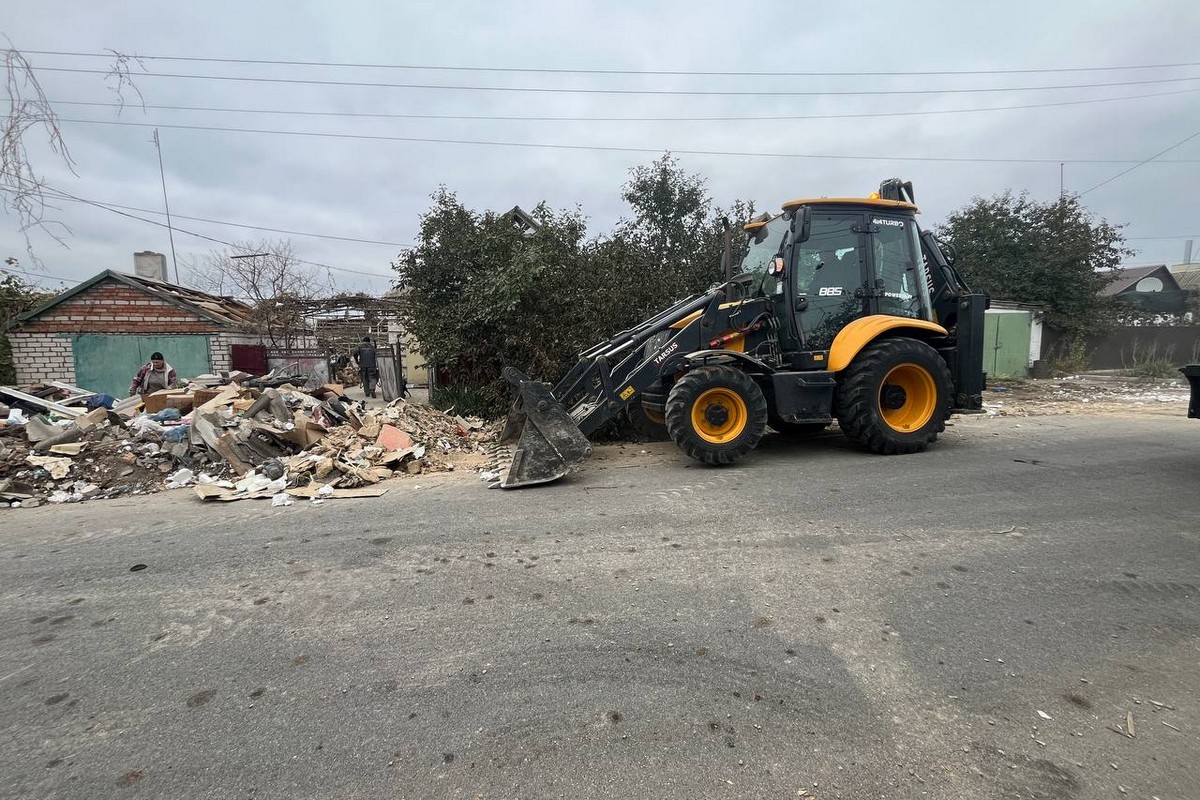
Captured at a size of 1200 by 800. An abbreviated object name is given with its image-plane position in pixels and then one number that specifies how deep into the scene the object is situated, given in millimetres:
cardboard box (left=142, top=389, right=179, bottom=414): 9000
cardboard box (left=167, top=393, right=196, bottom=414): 8867
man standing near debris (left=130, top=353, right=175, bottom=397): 10202
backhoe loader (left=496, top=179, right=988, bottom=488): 6527
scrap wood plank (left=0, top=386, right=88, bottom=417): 9133
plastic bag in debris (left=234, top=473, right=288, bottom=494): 6250
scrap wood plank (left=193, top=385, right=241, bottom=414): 8386
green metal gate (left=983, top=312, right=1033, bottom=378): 18125
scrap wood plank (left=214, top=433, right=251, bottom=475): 7074
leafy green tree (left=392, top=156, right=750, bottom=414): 9945
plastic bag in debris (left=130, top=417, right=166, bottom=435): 7766
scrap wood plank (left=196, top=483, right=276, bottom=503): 6039
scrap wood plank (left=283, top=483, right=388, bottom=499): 5969
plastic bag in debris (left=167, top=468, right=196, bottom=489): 6816
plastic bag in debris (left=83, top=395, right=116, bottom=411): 9886
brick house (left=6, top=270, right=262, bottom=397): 14602
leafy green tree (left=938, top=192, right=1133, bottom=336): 19344
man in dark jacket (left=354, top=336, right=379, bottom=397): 15281
